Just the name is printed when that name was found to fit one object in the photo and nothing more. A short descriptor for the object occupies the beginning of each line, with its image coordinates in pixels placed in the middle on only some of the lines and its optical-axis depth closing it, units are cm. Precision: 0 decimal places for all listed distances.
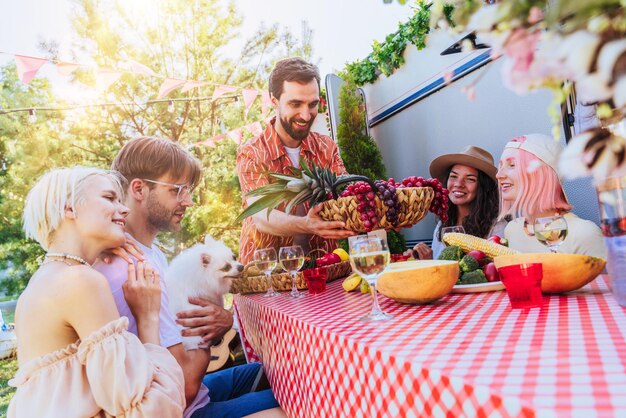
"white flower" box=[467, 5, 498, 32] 45
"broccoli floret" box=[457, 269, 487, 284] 156
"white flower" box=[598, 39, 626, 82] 38
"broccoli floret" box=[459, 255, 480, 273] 162
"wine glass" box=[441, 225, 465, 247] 231
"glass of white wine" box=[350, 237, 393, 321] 128
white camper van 361
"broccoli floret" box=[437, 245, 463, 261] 172
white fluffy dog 217
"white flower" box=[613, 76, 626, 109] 38
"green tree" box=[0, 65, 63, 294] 1158
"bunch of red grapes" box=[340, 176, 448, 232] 176
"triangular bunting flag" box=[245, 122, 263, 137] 862
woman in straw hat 334
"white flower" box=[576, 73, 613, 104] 40
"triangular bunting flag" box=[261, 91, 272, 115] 771
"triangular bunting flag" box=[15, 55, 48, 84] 595
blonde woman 133
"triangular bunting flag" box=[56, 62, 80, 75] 608
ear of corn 165
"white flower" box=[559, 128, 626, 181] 44
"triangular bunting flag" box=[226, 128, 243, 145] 830
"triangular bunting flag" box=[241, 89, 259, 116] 759
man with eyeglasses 191
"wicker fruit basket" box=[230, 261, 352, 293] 230
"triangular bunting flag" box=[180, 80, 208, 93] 704
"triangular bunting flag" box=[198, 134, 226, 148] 843
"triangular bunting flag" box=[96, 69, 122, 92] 632
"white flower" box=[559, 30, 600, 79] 40
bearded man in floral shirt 306
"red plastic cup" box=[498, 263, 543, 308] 116
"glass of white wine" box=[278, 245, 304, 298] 210
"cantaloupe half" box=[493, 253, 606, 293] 124
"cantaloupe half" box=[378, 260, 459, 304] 133
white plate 150
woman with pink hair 215
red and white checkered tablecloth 62
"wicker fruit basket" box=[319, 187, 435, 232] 179
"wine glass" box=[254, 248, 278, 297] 224
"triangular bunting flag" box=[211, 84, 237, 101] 737
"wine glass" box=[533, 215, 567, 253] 150
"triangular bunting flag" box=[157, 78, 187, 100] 693
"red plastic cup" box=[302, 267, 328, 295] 212
